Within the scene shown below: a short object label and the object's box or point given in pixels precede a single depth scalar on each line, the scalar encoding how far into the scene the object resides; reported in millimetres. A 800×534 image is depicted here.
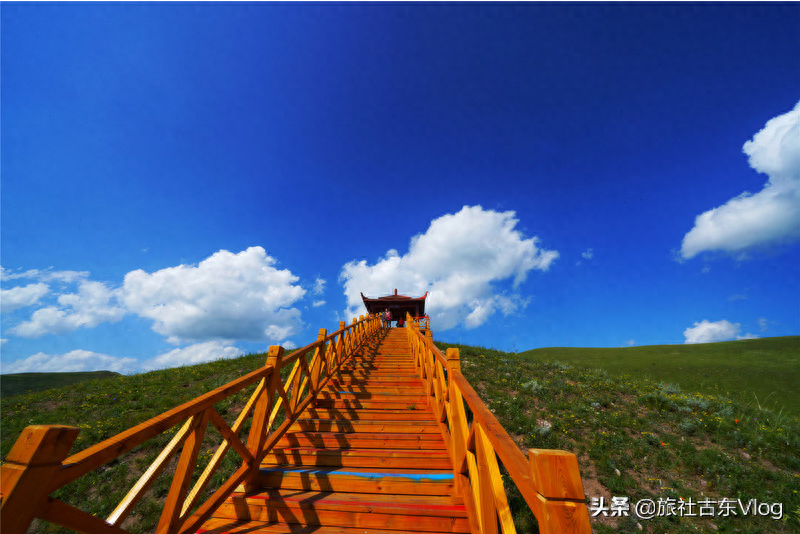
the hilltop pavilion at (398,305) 24250
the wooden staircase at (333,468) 1367
